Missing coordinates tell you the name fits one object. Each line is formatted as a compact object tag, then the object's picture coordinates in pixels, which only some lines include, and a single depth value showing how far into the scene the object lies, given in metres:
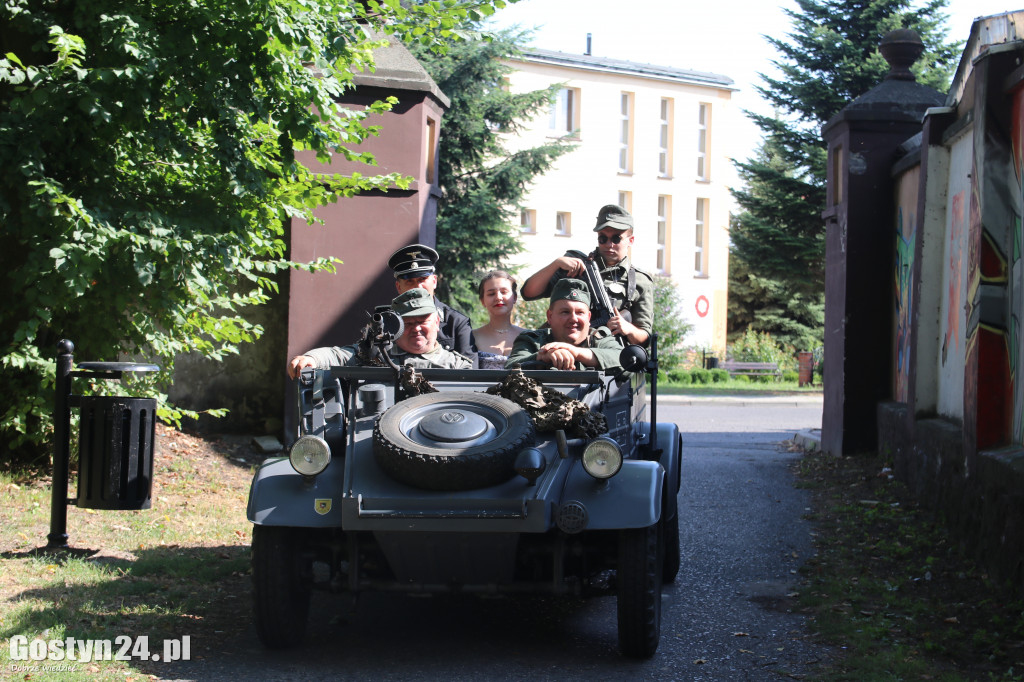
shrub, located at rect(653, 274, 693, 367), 33.12
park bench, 34.24
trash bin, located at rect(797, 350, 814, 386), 30.69
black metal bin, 6.82
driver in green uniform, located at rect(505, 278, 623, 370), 5.99
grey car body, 4.86
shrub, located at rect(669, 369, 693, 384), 32.41
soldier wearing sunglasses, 7.53
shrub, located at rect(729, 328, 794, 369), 35.66
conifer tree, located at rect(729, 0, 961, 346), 27.36
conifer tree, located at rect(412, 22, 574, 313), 20.25
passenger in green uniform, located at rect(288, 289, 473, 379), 6.20
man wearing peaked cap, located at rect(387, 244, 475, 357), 7.32
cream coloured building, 39.44
